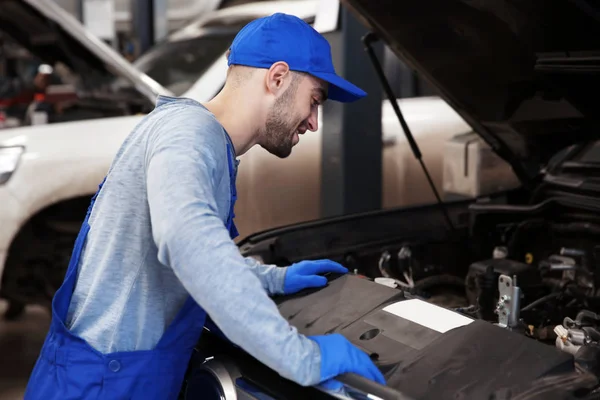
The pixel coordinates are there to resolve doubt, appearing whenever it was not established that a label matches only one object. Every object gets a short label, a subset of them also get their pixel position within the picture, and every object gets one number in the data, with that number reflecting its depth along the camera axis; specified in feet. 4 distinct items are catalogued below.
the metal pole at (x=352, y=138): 10.94
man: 4.09
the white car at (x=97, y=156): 10.27
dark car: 4.20
